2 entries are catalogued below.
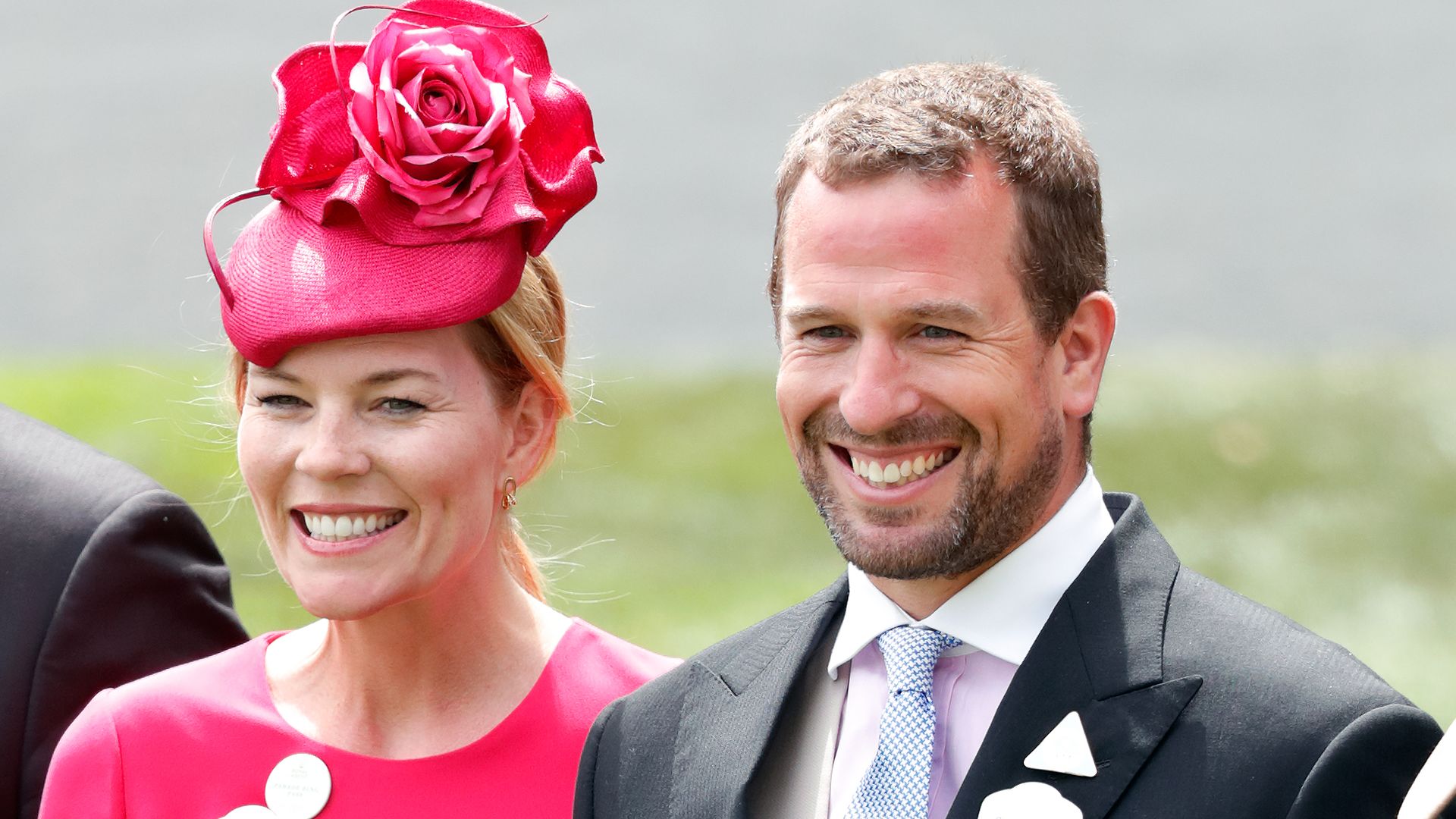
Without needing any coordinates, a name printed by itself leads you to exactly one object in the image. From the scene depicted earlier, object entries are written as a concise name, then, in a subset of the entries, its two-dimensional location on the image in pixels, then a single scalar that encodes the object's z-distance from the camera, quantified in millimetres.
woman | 7094
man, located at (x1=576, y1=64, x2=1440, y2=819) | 5738
